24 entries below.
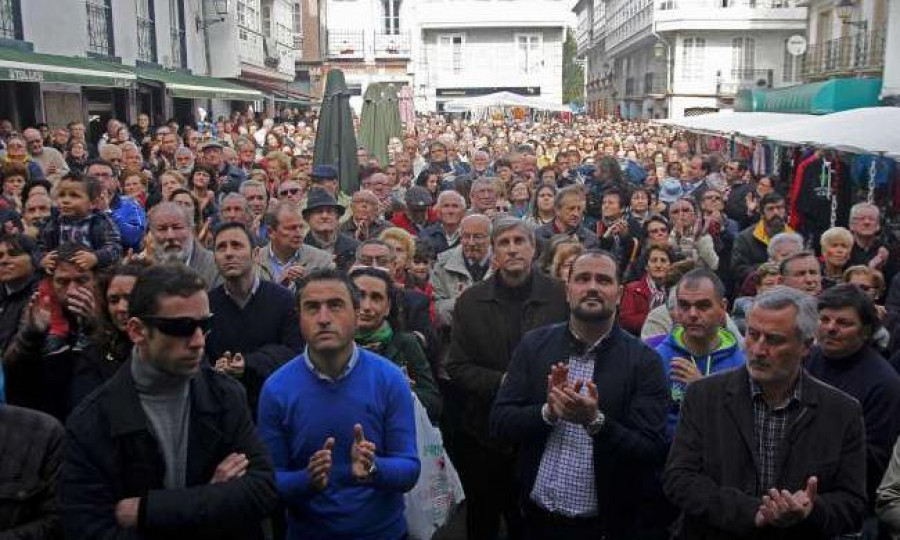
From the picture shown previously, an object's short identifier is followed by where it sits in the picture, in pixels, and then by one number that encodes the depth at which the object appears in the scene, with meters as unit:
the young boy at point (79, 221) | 6.12
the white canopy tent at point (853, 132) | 9.54
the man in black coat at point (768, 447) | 3.14
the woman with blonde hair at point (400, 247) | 5.90
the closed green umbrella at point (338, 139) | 10.72
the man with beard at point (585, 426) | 3.78
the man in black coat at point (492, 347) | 4.70
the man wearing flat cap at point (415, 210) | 8.66
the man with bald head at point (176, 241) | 5.36
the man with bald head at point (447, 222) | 7.42
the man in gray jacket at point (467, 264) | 6.05
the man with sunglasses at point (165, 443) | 2.74
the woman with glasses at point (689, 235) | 7.91
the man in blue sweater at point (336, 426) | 3.42
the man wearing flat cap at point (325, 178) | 8.95
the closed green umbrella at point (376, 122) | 14.61
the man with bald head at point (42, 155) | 10.66
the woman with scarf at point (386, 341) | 4.32
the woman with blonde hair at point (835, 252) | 6.51
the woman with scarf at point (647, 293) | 6.04
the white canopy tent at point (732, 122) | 17.92
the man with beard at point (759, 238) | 7.89
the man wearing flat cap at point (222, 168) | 10.50
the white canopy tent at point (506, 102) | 31.09
